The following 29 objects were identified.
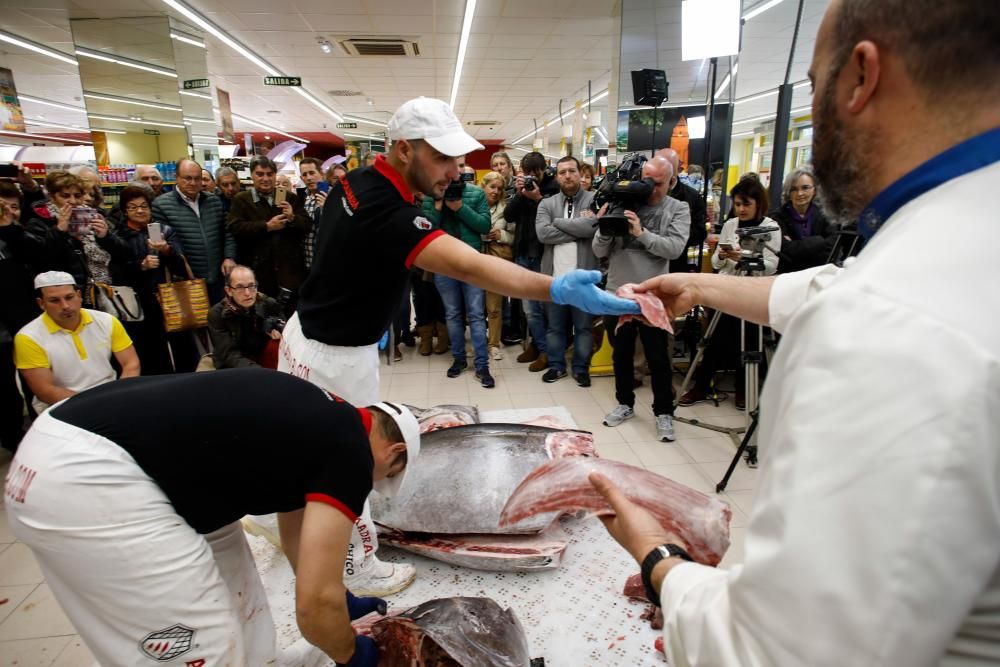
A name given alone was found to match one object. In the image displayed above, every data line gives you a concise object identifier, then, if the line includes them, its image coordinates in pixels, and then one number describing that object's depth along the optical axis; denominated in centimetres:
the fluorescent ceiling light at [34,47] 819
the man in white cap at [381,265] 188
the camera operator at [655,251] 375
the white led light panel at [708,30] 410
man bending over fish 132
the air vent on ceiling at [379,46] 873
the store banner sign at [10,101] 746
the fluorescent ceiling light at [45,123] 1700
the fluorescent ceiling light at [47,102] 1304
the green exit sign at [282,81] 977
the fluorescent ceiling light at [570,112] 1247
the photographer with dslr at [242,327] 389
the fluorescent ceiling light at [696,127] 598
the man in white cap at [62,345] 311
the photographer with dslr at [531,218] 512
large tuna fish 235
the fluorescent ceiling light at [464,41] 718
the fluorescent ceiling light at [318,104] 1315
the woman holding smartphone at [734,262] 376
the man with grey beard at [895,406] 48
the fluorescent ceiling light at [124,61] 756
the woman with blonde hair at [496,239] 548
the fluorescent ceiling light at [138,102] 775
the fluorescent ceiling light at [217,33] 712
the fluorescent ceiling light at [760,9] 695
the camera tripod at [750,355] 328
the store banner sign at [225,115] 966
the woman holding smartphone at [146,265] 421
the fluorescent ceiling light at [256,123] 1725
